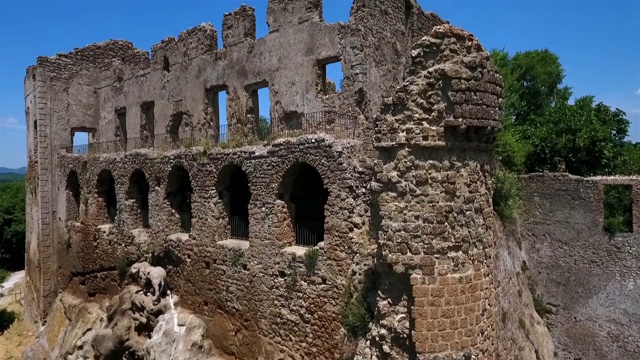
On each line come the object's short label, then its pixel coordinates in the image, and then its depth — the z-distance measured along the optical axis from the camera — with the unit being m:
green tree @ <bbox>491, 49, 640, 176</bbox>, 18.56
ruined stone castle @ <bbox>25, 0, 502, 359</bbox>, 7.97
